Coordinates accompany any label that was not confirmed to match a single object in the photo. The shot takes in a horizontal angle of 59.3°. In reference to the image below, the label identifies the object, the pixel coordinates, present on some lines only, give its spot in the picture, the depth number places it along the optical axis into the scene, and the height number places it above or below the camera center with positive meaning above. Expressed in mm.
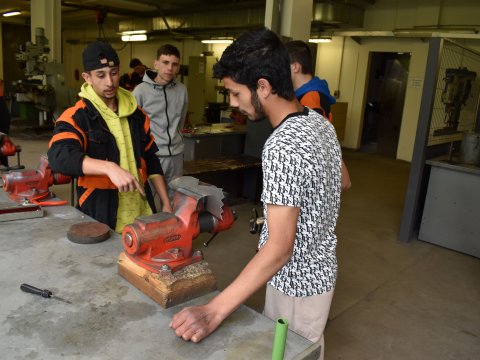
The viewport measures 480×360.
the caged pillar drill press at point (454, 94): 3393 +127
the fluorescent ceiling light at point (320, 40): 6784 +936
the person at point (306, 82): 1927 +70
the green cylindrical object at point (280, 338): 663 -374
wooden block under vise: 978 -459
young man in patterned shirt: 864 -140
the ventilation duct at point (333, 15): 6203 +1246
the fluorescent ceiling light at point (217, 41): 7827 +926
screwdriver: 979 -491
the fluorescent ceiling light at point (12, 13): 9289 +1344
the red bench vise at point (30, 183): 1644 -417
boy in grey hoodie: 2719 -105
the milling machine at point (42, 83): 5781 -94
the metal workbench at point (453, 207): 3205 -749
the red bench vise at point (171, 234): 1009 -354
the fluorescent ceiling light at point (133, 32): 8672 +1054
